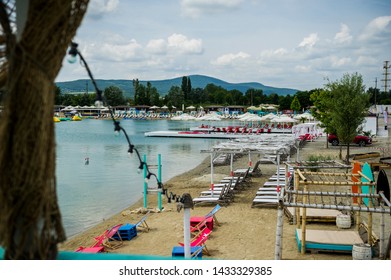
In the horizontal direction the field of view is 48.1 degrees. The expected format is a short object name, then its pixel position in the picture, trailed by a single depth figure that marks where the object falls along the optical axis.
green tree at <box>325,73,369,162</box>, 15.77
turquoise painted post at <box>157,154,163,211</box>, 10.90
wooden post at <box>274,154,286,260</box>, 5.37
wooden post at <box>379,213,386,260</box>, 5.76
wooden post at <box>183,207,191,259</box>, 4.16
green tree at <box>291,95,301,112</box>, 64.88
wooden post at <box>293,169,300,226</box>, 7.71
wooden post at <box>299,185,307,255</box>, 6.58
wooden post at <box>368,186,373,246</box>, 6.25
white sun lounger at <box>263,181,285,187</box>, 12.25
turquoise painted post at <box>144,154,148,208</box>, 10.78
